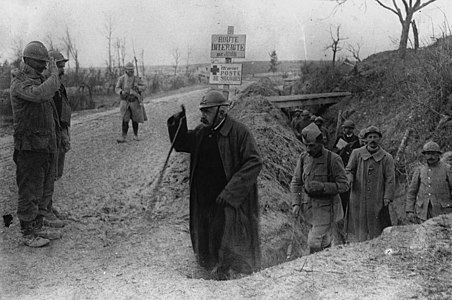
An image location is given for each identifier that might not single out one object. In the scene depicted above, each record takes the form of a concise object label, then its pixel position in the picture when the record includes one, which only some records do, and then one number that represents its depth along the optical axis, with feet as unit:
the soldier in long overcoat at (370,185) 20.49
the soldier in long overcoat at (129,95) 33.55
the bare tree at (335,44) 53.79
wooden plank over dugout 48.55
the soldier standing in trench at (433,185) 20.25
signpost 27.71
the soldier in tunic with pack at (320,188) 17.83
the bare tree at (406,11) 47.73
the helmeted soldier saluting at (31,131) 16.49
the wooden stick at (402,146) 35.83
